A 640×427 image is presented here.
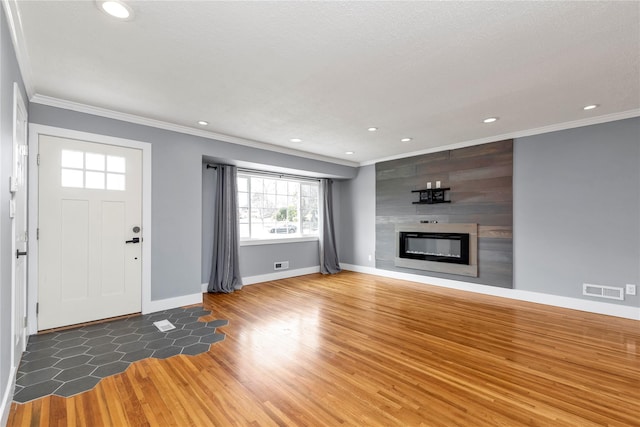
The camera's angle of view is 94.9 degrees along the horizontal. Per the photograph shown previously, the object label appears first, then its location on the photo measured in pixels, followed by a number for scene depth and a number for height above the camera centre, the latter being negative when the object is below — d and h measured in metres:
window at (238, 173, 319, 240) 5.68 +0.17
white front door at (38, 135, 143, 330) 3.18 -0.18
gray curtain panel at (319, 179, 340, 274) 6.64 -0.46
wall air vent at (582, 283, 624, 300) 3.68 -1.00
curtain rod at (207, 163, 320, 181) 5.36 +0.84
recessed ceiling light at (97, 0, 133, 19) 1.73 +1.26
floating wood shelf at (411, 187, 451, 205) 5.33 +0.34
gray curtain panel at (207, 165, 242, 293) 5.00 -0.37
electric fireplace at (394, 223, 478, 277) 4.98 -0.62
